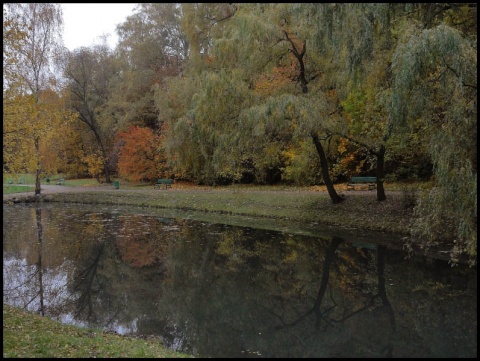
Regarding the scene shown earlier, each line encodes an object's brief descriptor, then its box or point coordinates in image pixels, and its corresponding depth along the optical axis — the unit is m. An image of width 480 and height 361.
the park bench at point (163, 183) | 30.29
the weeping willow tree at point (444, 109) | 7.96
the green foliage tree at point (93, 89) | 34.16
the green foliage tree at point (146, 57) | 32.16
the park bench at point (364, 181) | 20.50
